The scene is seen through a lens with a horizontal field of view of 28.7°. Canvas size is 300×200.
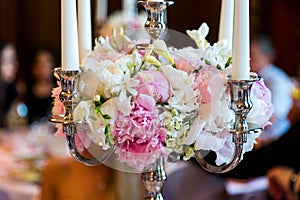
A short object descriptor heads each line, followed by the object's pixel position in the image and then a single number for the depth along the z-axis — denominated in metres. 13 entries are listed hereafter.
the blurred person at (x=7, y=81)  4.69
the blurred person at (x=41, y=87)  4.81
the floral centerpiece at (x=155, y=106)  0.96
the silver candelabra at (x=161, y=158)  0.95
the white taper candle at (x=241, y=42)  0.95
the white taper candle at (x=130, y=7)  3.58
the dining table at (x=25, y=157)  2.62
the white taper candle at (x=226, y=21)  1.21
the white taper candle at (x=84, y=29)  1.19
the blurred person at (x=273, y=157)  2.39
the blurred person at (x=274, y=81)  3.94
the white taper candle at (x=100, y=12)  3.75
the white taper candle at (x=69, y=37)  0.97
